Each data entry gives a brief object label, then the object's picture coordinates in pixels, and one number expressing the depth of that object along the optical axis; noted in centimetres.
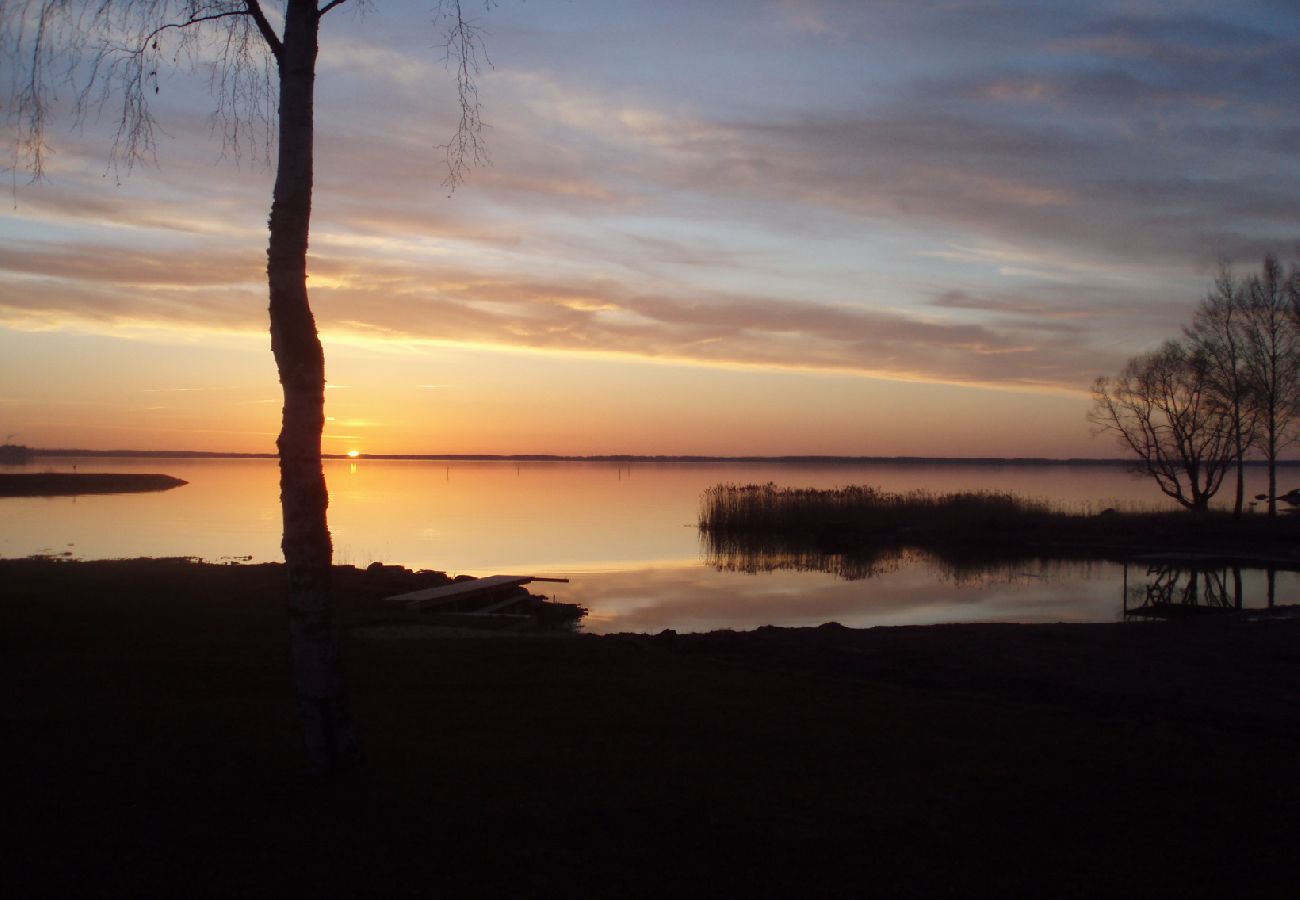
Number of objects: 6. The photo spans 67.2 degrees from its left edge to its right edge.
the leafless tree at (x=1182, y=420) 4344
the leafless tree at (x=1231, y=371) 4103
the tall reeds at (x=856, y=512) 4322
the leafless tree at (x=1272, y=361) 3950
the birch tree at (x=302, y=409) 597
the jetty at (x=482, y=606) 1641
